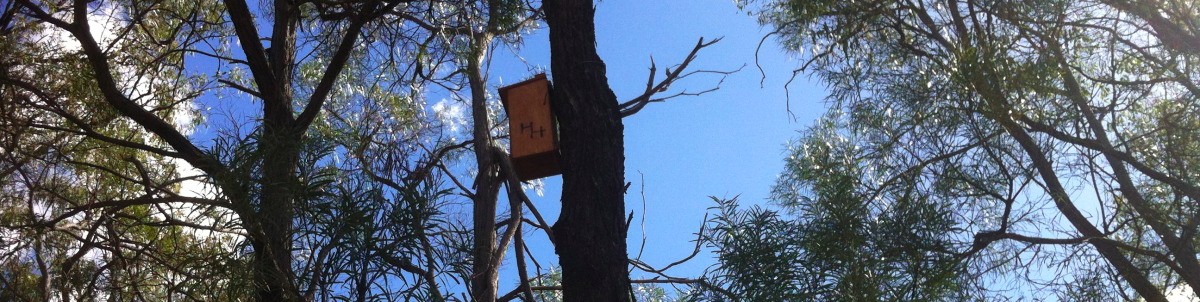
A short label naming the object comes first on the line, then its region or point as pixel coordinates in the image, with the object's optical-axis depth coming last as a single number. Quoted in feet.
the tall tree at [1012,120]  13.02
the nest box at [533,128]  10.78
